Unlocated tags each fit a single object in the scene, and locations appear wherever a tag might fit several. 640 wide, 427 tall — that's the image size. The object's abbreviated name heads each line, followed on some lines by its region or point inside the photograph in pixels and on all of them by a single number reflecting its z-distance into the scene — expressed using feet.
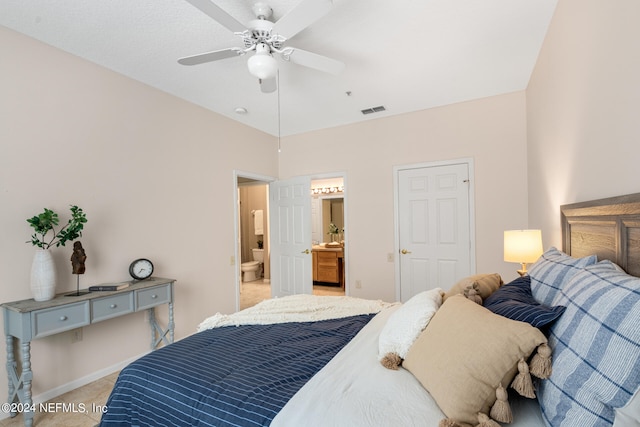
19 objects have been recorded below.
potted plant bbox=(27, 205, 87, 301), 6.81
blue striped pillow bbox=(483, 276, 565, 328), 3.20
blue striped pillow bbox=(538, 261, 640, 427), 2.20
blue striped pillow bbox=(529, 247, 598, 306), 3.96
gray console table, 6.39
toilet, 21.57
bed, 2.49
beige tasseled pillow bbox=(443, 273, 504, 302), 5.14
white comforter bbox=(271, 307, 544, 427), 3.13
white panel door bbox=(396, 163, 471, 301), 11.70
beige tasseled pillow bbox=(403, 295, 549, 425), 2.99
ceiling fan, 5.12
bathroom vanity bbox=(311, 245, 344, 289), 18.97
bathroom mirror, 20.51
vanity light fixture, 20.28
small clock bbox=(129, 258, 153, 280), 9.01
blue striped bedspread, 3.66
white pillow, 4.31
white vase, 6.81
